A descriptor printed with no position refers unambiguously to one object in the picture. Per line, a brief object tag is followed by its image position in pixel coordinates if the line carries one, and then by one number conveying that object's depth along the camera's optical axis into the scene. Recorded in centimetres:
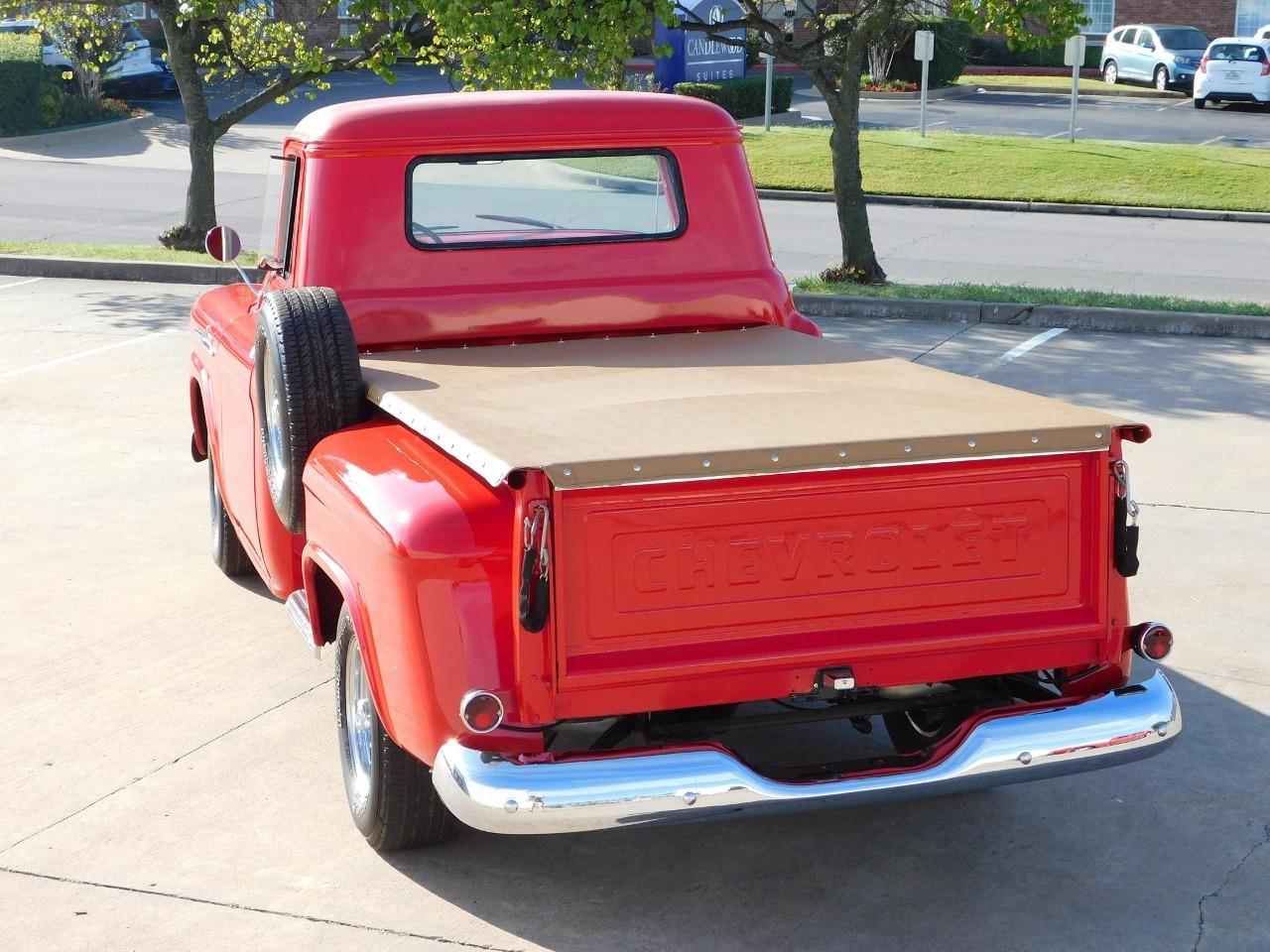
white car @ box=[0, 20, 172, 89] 3384
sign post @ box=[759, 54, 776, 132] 2679
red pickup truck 382
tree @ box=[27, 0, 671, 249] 1243
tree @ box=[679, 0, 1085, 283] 1344
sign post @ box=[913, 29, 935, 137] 2533
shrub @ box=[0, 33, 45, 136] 2952
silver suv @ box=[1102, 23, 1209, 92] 3788
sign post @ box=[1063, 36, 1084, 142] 2439
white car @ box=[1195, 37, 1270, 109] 3394
